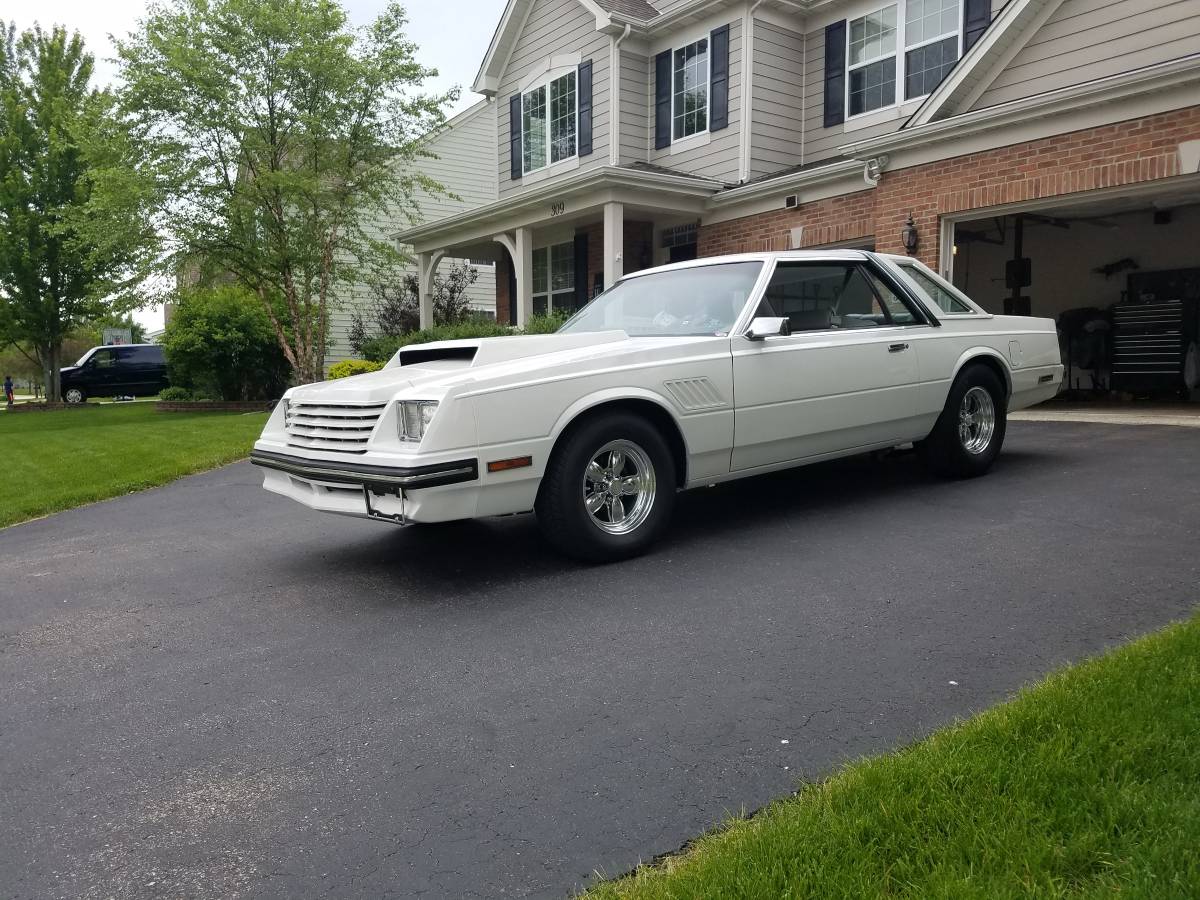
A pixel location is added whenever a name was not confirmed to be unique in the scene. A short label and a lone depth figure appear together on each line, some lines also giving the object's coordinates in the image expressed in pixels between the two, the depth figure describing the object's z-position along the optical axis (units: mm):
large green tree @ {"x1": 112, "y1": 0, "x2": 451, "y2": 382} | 16625
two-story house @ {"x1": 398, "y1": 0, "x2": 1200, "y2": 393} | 9867
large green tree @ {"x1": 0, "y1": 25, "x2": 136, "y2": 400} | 23734
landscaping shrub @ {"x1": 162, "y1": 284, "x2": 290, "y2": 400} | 19672
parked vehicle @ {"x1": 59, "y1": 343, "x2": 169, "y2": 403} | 29188
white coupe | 4441
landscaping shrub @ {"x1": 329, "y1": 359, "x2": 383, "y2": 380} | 15264
